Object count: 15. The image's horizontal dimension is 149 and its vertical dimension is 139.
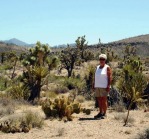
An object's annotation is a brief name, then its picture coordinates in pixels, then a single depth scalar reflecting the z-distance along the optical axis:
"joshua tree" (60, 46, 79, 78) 35.06
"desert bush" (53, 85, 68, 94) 22.19
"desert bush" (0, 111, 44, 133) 9.24
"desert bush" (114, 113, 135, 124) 10.02
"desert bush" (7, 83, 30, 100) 16.36
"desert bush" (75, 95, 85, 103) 16.29
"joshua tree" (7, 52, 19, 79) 40.66
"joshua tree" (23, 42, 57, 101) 16.20
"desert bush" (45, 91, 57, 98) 18.52
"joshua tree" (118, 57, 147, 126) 10.11
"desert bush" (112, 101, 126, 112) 12.03
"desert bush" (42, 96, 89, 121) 10.77
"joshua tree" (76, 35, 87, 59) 41.47
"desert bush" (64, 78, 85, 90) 23.71
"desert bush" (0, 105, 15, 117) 11.23
